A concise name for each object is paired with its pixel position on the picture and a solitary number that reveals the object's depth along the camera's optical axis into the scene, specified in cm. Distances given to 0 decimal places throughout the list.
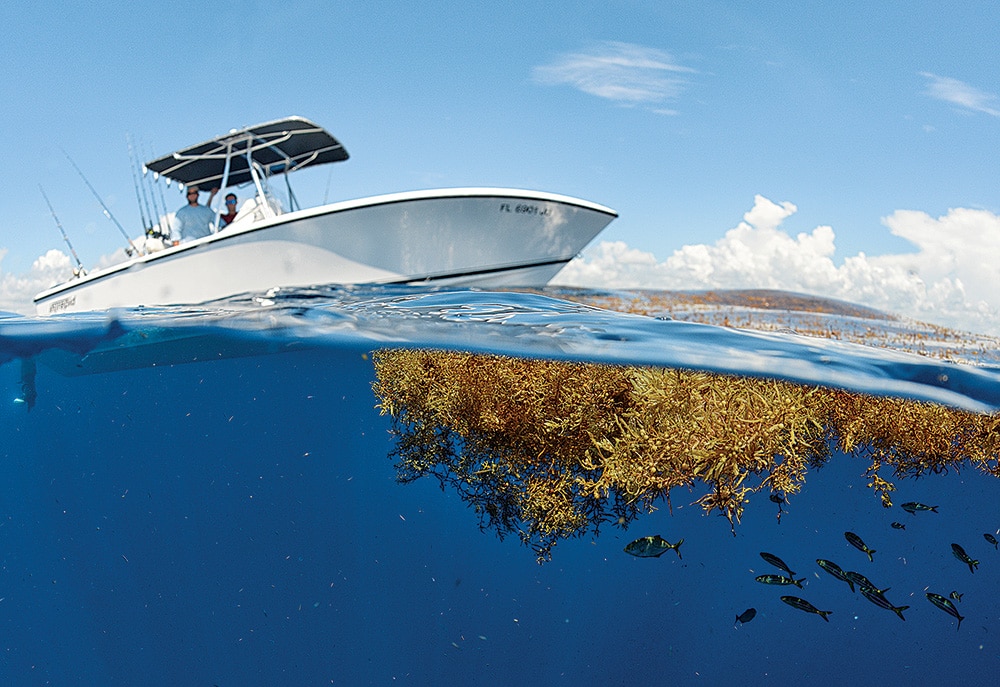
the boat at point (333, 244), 980
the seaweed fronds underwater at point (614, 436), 488
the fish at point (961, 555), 492
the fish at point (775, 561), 431
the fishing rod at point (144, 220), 1116
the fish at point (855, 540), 483
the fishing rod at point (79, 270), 1145
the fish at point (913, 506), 499
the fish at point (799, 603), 427
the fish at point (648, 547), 409
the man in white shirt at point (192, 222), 1091
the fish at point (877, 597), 446
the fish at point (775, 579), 438
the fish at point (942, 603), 463
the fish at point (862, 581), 443
